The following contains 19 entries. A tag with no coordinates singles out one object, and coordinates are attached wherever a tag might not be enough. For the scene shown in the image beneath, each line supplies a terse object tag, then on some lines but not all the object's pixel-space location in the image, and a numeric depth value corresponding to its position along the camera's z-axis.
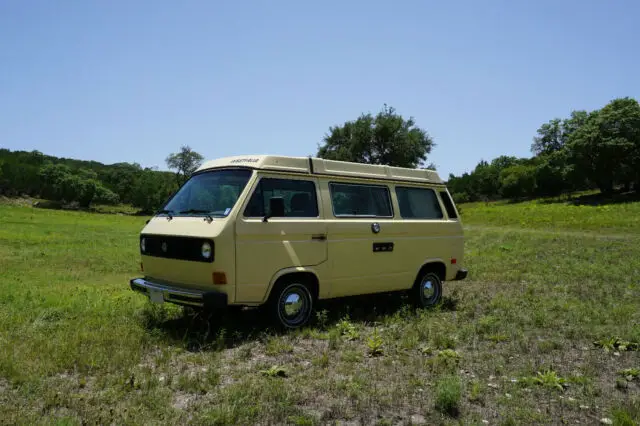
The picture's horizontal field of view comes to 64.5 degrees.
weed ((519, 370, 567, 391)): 5.51
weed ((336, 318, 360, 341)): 7.48
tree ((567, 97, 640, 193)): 53.62
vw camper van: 6.93
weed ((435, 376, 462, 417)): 4.82
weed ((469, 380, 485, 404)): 5.13
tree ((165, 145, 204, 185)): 132.25
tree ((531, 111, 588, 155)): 114.19
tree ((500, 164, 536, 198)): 84.75
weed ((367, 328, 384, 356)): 6.70
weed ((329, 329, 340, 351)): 6.93
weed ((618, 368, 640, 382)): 5.90
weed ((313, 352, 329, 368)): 6.15
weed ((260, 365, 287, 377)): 5.67
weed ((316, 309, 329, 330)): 7.90
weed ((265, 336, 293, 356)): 6.59
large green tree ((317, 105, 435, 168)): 65.25
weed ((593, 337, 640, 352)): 7.04
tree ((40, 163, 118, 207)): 101.88
